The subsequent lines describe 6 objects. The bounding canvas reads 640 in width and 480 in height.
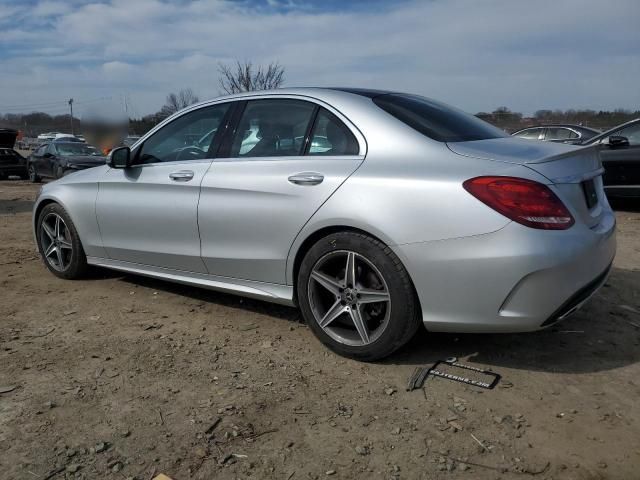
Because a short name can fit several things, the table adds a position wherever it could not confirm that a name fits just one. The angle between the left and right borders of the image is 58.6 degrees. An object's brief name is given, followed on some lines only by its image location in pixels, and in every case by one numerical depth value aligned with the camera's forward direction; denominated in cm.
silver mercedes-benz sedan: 281
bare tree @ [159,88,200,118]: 3133
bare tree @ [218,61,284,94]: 2917
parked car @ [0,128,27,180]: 1950
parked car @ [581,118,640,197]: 853
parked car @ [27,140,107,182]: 1634
